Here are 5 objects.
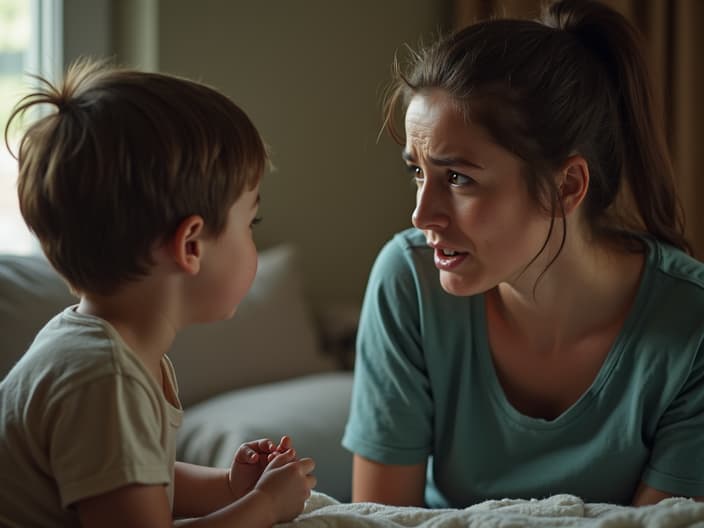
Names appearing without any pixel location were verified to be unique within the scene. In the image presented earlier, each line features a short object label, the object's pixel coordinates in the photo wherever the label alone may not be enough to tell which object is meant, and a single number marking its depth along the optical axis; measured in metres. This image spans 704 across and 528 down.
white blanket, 1.01
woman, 1.37
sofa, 1.73
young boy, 0.94
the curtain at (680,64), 2.71
